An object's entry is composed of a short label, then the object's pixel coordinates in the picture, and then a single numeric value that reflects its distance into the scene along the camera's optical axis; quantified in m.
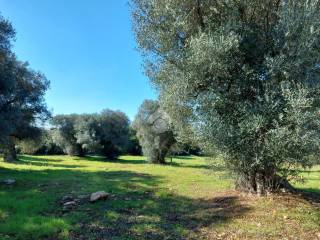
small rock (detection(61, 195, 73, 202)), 9.68
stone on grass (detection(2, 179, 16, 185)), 12.97
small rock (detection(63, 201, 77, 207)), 8.98
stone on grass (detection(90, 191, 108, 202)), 9.45
